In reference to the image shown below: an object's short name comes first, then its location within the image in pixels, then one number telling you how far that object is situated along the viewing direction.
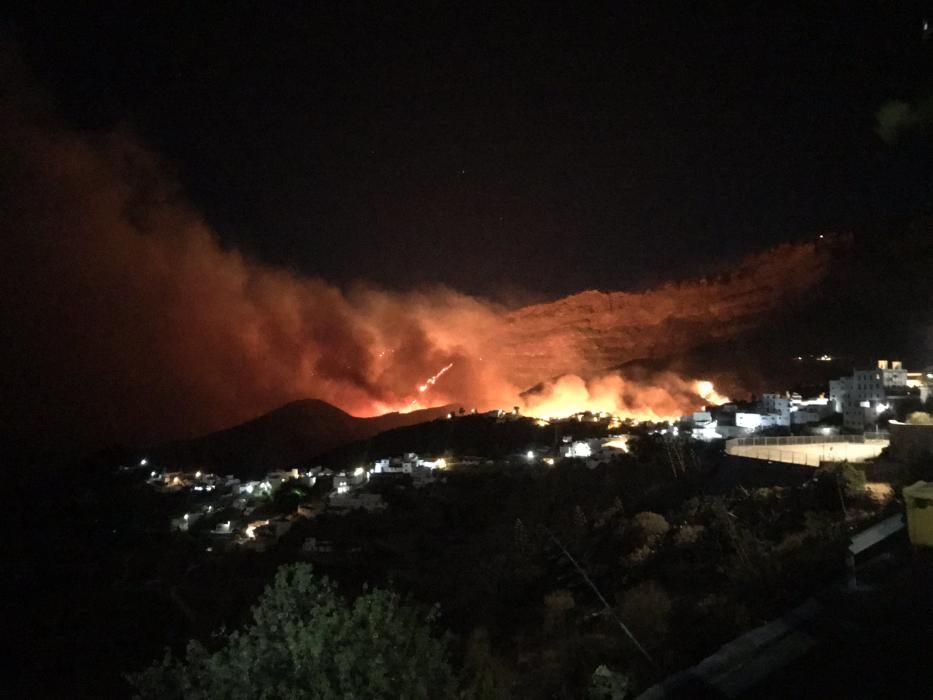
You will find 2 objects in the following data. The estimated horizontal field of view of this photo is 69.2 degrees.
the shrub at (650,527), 11.73
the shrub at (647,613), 5.91
